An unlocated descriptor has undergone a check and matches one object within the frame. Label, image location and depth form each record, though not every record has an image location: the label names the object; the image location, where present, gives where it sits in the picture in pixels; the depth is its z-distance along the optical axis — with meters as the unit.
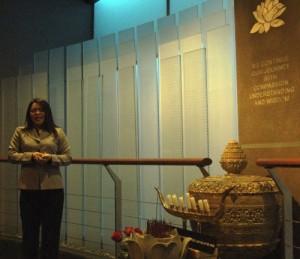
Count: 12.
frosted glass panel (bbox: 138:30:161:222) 3.69
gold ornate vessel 2.06
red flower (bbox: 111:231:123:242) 2.06
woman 2.62
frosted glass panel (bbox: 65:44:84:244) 4.14
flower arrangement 1.86
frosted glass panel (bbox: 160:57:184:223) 3.36
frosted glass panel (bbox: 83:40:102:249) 4.00
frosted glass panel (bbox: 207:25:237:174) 3.15
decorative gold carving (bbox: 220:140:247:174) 2.31
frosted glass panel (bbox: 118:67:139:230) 3.69
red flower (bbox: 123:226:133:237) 2.03
